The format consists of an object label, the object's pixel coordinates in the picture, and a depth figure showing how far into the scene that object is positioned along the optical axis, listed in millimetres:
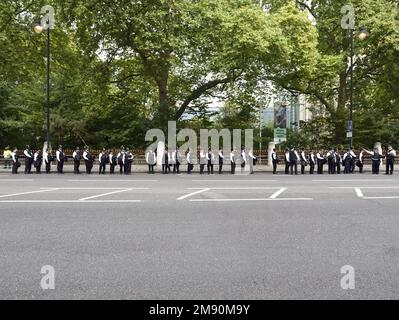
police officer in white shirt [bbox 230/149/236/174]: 27359
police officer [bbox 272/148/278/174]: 27203
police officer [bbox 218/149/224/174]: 27094
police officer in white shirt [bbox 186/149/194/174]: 26795
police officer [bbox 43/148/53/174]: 27141
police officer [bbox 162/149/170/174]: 27062
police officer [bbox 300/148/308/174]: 26875
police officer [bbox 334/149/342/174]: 27077
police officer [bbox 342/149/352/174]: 26875
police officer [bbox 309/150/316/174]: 27281
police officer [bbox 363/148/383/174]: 26297
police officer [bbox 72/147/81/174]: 26750
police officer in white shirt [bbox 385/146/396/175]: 25608
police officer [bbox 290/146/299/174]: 26531
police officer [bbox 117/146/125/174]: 26609
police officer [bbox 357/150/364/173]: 27156
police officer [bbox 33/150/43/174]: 26902
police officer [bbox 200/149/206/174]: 26969
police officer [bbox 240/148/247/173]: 27578
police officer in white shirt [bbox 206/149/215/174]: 27125
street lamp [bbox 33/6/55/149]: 28714
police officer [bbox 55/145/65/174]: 26734
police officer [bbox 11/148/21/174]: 26172
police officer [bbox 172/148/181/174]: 27375
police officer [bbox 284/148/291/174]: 26719
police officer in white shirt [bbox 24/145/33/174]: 26484
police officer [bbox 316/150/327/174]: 26984
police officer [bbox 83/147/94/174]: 26672
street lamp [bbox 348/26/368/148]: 26672
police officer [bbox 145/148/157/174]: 27406
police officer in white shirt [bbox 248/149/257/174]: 27638
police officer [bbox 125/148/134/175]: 26438
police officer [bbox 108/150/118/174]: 26562
